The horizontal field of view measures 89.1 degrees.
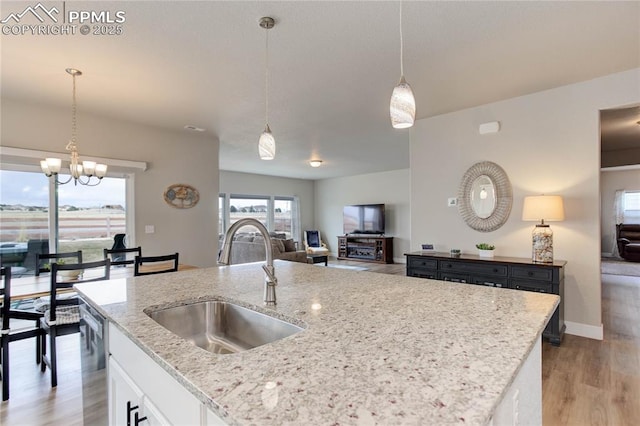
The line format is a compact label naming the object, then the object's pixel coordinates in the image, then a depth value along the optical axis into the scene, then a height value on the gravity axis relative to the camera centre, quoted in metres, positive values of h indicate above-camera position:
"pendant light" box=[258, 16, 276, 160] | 2.16 +0.53
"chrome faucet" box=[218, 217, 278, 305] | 1.38 -0.16
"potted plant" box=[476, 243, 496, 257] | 3.58 -0.40
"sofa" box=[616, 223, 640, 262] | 7.92 -0.74
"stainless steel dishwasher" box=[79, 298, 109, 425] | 1.40 -0.68
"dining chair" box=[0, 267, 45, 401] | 2.23 -0.82
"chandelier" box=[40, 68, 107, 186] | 3.06 +0.53
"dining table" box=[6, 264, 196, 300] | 2.53 -0.56
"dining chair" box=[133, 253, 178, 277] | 2.81 -0.52
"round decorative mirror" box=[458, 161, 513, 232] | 3.69 +0.20
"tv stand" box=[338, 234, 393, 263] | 8.68 -0.90
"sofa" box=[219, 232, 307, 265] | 6.45 -0.69
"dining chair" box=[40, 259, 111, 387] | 2.40 -0.76
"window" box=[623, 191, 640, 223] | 8.62 +0.15
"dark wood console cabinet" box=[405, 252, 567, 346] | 3.05 -0.61
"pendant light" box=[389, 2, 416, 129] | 1.54 +0.53
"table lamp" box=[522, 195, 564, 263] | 3.08 -0.03
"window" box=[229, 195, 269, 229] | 9.01 +0.29
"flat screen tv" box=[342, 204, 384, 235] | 8.96 -0.10
